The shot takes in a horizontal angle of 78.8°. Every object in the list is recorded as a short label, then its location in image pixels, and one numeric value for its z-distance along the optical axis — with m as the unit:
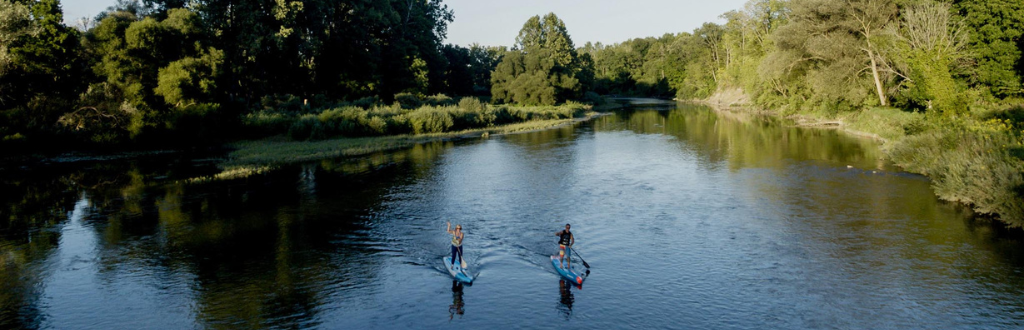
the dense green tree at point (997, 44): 44.62
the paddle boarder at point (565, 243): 17.38
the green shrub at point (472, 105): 72.29
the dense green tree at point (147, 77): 44.44
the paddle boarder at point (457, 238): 17.53
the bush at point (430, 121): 59.88
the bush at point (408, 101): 75.70
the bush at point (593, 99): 119.40
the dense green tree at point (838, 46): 53.62
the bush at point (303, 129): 52.16
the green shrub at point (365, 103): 67.26
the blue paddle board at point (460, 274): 17.14
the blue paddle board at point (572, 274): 16.75
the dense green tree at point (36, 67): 41.53
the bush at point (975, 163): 21.56
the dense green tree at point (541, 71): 95.75
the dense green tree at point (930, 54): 38.62
